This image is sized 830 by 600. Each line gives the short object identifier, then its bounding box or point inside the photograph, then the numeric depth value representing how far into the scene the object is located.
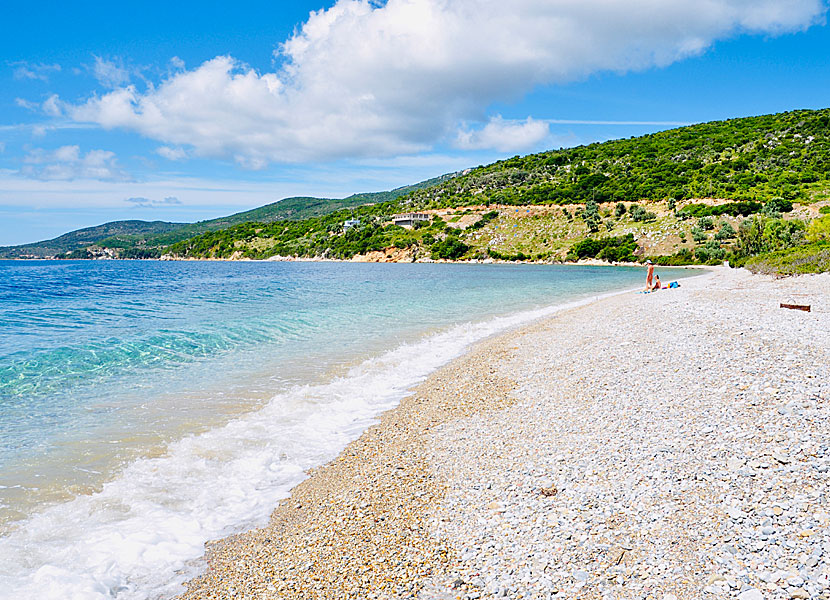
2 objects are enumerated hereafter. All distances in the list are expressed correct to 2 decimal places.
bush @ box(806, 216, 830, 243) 37.62
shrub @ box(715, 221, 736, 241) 57.06
